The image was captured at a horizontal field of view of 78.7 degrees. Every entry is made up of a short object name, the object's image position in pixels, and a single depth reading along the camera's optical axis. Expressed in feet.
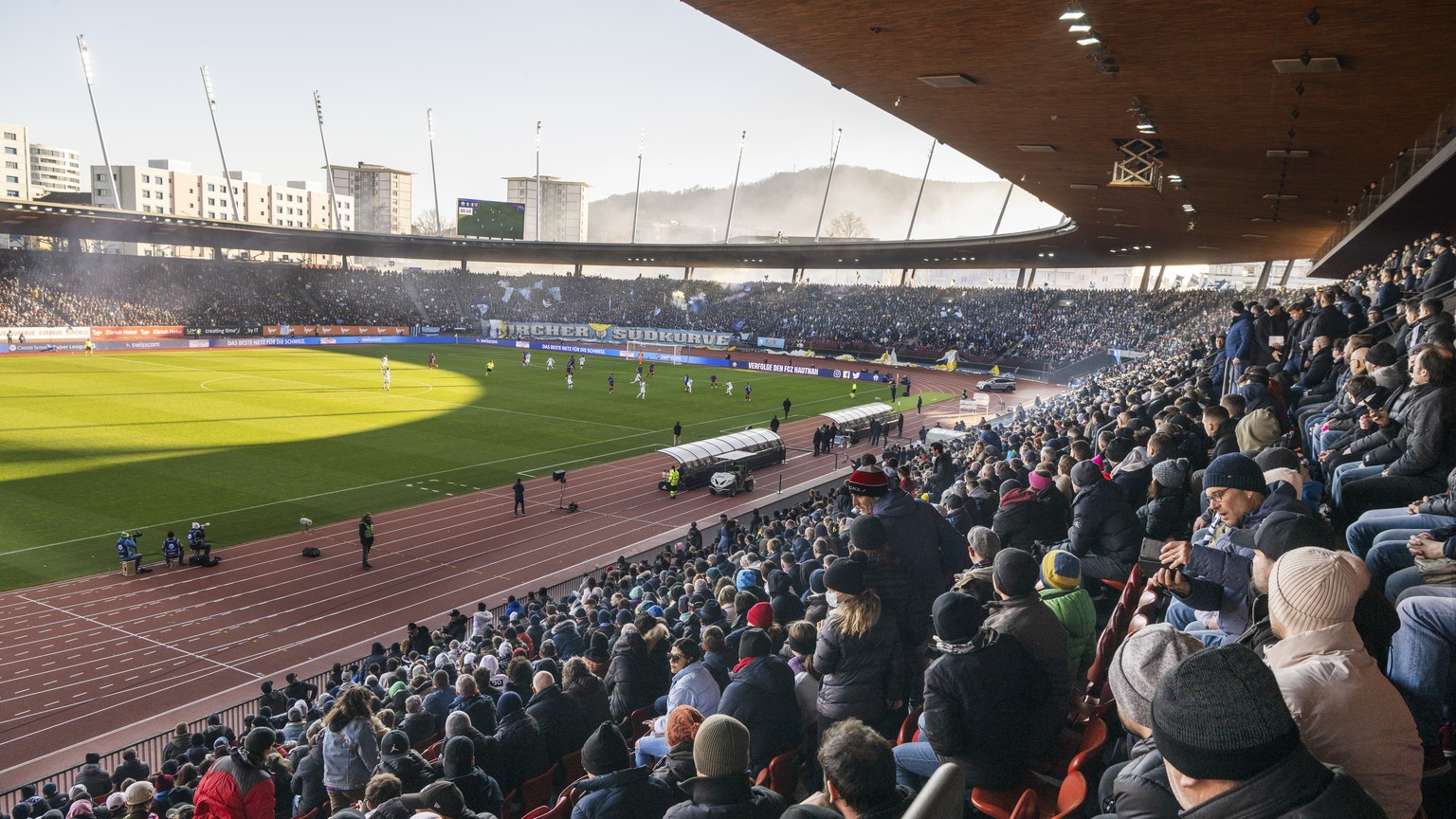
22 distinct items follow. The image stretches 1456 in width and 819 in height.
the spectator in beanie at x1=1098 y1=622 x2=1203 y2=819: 10.29
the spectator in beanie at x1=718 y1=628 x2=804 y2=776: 17.81
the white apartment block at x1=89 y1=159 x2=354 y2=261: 485.15
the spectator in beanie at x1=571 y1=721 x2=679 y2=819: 15.11
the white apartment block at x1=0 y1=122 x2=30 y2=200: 450.30
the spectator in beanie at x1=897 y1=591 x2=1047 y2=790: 14.39
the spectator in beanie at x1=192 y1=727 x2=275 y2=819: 20.76
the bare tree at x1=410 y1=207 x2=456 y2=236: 578.82
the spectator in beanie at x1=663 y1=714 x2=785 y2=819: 12.87
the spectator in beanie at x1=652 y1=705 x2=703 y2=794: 16.29
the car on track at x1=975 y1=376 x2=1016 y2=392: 187.73
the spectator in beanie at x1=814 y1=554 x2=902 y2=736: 18.01
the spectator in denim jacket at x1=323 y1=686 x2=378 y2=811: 23.75
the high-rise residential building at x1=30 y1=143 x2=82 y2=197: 567.18
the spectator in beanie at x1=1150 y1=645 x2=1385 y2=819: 6.86
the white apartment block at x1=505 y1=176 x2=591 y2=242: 599.57
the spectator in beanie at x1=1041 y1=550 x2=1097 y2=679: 18.20
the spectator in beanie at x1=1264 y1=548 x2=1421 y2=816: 8.66
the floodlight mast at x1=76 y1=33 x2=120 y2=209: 215.72
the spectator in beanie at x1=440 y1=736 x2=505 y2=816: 19.06
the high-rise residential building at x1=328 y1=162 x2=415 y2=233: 562.25
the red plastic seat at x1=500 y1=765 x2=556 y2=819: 21.97
